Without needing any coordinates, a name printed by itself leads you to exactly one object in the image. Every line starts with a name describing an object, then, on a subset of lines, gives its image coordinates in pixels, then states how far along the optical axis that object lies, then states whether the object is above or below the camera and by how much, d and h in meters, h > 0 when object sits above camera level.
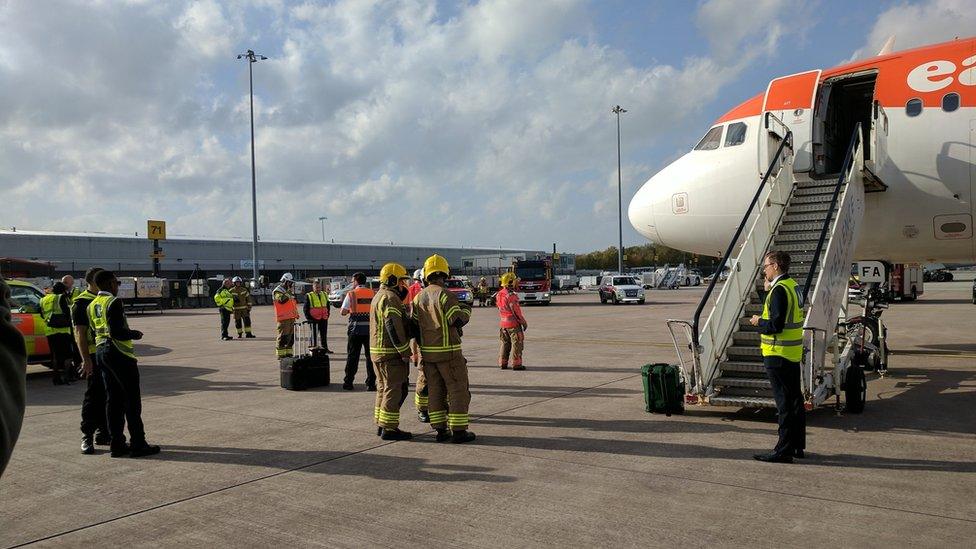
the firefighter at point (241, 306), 20.45 -0.74
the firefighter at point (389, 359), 7.27 -0.87
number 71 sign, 47.53 +3.72
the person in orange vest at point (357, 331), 10.87 -0.82
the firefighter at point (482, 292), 36.56 -0.84
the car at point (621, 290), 38.47 -0.91
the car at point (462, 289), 34.56 -0.61
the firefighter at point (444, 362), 7.19 -0.89
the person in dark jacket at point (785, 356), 6.21 -0.78
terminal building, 66.44 +3.16
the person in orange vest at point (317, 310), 14.67 -0.64
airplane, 9.85 +1.79
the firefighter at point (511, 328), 12.66 -0.95
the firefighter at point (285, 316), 13.88 -0.72
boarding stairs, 8.08 -0.10
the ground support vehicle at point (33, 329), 12.54 -0.81
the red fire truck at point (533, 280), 37.19 -0.23
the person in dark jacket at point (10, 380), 1.39 -0.19
